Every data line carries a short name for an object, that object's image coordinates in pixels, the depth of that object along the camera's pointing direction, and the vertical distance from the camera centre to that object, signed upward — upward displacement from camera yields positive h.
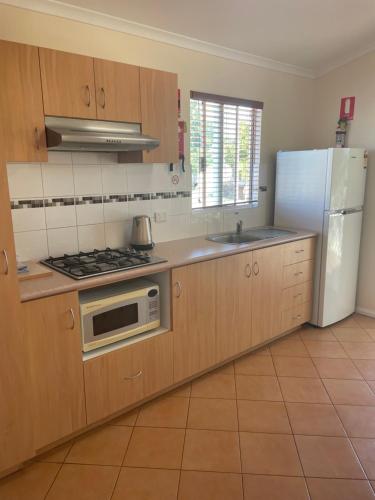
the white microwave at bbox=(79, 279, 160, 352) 1.98 -0.74
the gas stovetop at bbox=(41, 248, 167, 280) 1.98 -0.47
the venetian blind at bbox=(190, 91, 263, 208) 3.01 +0.25
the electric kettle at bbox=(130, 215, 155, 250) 2.56 -0.37
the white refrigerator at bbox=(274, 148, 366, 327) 3.10 -0.28
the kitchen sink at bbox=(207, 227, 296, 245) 3.12 -0.49
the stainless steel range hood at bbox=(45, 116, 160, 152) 1.87 +0.23
